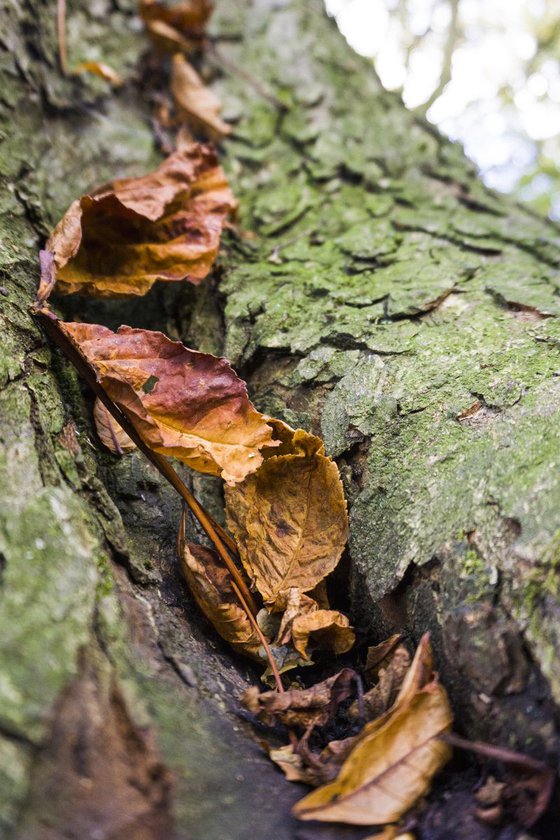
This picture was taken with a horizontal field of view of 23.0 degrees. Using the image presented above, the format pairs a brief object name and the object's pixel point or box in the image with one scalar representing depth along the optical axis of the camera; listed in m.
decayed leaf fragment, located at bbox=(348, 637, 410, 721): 0.51
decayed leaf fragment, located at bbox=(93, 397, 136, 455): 0.57
